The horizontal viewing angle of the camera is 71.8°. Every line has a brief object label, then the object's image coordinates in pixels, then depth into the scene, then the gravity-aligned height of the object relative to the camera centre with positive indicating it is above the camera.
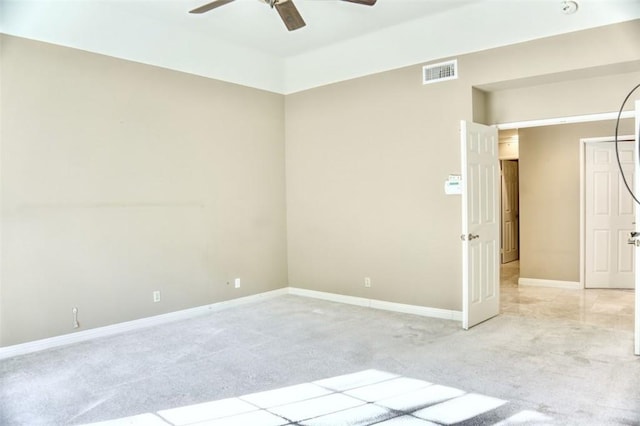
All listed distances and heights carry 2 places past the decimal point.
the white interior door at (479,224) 4.31 -0.27
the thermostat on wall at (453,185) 4.67 +0.14
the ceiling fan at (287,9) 3.21 +1.43
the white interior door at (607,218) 6.14 -0.33
